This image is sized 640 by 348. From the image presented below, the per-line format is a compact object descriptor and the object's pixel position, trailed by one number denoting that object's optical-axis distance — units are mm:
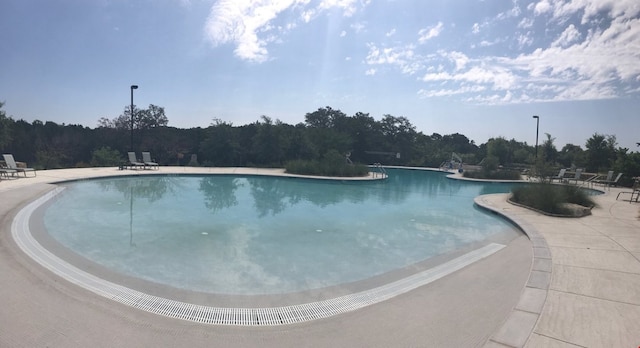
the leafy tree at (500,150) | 24273
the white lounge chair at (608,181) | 13094
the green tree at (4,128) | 14759
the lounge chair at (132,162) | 14730
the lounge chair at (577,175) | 14180
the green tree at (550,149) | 23125
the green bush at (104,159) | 16108
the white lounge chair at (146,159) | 15236
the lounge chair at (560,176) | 13600
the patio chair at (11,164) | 10688
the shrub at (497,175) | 17312
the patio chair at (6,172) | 10430
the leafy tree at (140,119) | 19734
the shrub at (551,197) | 7832
